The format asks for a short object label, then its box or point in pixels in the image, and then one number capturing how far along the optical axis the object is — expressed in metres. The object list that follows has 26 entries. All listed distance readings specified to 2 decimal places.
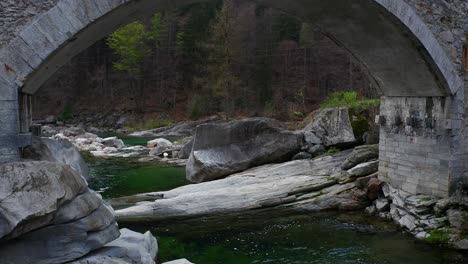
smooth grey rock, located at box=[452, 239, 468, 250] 6.71
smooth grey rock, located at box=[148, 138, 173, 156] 17.53
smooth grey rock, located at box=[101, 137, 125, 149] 20.67
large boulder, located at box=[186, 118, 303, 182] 11.40
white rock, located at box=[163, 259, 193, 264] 5.23
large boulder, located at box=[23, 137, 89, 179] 4.95
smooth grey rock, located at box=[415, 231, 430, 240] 7.22
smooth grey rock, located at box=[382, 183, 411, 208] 8.42
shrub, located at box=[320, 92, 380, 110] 12.23
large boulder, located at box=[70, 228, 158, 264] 4.26
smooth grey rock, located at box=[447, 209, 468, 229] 7.09
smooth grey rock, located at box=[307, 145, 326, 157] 11.73
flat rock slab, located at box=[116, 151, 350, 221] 8.41
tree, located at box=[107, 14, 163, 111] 34.47
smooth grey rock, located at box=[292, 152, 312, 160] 11.64
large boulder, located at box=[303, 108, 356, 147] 11.80
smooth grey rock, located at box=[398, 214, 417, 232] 7.67
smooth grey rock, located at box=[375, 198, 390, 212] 8.66
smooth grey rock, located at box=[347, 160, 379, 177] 9.64
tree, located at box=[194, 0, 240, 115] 26.27
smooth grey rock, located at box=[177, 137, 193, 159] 15.92
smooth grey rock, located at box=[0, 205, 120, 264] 3.69
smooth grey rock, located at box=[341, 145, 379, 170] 10.01
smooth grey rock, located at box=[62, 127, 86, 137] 25.39
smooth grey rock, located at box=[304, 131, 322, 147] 12.03
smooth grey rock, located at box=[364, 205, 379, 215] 8.72
